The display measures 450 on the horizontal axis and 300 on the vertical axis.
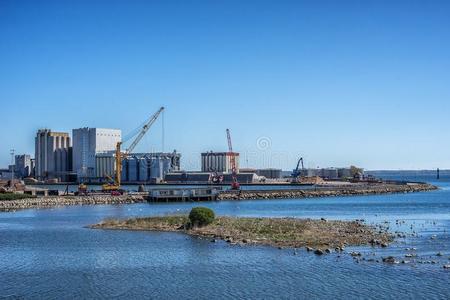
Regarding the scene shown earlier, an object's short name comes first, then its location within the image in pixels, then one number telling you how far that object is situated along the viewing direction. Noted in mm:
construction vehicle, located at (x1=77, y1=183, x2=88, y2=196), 105825
